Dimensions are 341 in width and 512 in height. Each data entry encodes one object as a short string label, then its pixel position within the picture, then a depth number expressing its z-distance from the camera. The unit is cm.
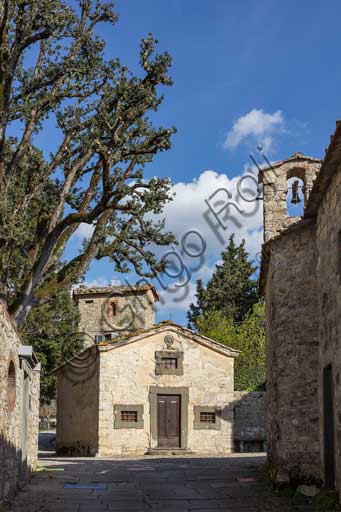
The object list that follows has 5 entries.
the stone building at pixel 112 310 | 3885
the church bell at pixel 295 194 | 1491
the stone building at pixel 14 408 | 905
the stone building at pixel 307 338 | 998
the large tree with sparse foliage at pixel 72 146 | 1390
